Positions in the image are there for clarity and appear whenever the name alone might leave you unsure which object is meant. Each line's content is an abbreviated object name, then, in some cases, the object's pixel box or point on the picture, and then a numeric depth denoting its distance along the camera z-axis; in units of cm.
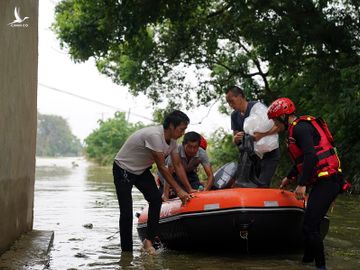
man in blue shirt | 623
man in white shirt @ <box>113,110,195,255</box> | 586
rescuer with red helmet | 502
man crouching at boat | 673
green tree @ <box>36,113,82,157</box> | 8925
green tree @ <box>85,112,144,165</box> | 4728
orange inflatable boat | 555
